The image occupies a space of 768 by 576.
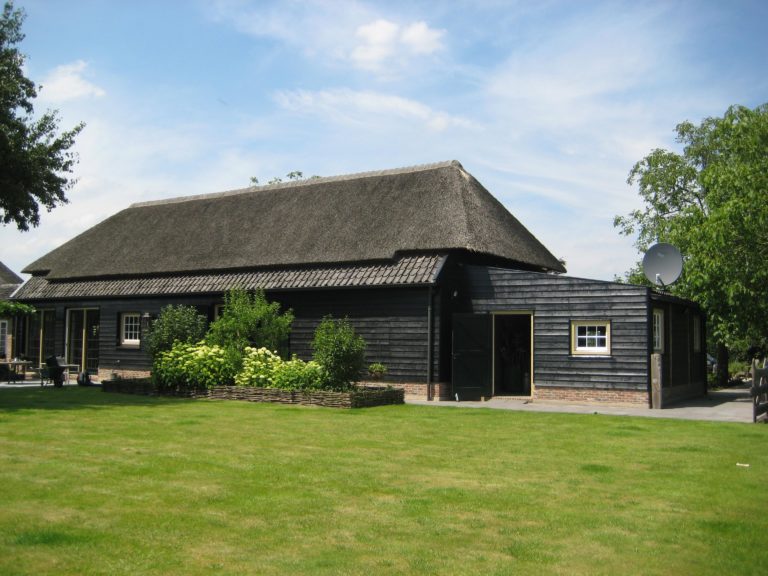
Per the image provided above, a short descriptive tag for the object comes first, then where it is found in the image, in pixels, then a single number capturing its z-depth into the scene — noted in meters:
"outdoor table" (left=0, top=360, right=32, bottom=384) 24.11
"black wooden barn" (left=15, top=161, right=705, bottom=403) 18.50
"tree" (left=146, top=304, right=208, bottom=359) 20.36
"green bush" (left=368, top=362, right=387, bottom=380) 19.53
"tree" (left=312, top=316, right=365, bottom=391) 17.08
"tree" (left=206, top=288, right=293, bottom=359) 19.69
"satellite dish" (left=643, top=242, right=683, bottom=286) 19.55
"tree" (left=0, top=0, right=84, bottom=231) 19.12
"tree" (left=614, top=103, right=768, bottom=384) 20.88
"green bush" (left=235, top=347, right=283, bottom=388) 18.50
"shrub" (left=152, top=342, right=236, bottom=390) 18.97
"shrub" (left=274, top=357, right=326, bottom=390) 17.52
